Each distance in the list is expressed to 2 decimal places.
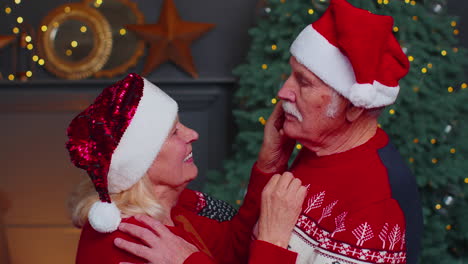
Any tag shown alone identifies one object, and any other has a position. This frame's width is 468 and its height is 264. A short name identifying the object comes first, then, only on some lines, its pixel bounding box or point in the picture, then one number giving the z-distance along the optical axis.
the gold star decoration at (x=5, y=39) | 4.25
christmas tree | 3.50
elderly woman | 1.68
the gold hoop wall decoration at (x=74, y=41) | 4.29
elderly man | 1.58
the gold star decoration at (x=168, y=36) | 4.27
